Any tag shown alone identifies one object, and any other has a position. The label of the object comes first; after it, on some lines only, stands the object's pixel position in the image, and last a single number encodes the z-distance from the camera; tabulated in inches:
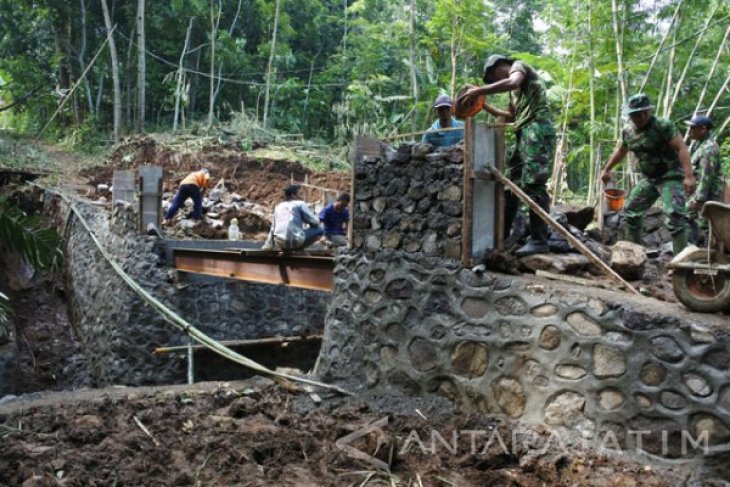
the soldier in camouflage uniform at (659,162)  217.2
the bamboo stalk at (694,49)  413.7
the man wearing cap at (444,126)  235.5
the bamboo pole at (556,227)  185.3
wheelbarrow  154.4
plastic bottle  473.1
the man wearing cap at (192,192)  473.4
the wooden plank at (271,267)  281.0
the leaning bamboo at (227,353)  227.3
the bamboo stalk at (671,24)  390.0
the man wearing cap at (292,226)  305.3
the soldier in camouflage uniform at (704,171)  245.1
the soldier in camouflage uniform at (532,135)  211.5
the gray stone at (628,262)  197.2
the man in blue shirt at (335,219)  373.6
